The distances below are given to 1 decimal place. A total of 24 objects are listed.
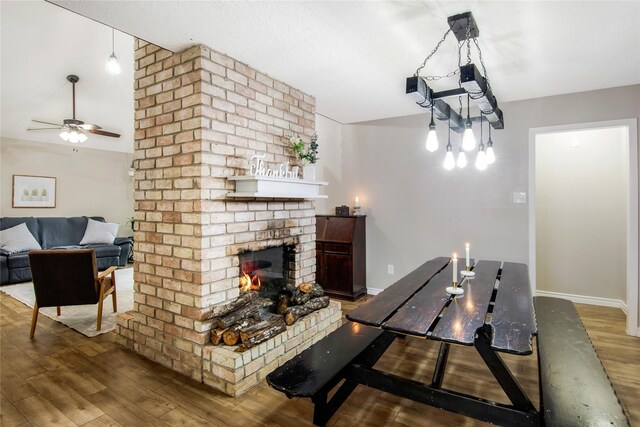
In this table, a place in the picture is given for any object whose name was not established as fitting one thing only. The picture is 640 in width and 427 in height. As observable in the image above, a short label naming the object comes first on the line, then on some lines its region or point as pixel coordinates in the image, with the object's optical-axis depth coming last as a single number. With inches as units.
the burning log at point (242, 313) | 90.7
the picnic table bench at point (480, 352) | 54.9
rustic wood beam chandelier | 73.8
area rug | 125.7
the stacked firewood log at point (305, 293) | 113.1
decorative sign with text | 97.2
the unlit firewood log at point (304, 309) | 105.0
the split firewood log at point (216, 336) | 89.1
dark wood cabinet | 160.4
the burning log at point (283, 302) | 109.6
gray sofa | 194.2
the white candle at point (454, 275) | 81.5
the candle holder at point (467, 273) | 99.5
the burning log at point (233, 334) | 88.7
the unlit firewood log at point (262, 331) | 88.0
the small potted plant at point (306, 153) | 115.9
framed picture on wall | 224.2
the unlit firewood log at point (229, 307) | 90.1
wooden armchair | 115.2
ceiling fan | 178.9
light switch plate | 137.8
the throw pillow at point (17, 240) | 198.4
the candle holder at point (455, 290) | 81.5
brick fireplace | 88.3
